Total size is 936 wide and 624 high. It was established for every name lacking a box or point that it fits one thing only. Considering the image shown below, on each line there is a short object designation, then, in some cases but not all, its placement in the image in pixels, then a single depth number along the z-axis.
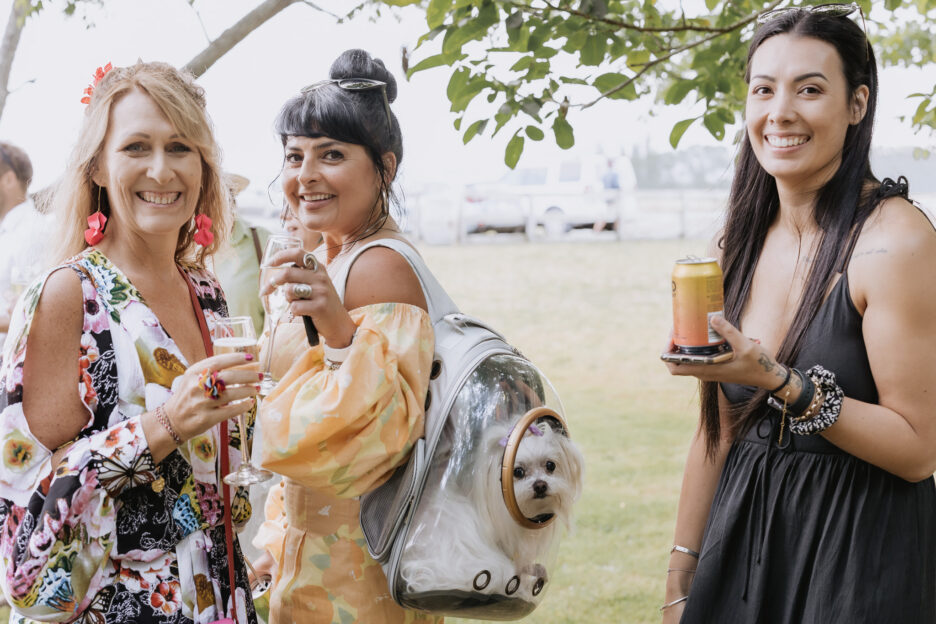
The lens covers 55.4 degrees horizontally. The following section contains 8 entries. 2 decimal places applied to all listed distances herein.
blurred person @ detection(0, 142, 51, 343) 3.70
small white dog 2.05
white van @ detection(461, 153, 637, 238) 18.97
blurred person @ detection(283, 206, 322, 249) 3.09
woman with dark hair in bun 2.02
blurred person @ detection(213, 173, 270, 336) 4.21
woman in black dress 1.92
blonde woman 1.85
